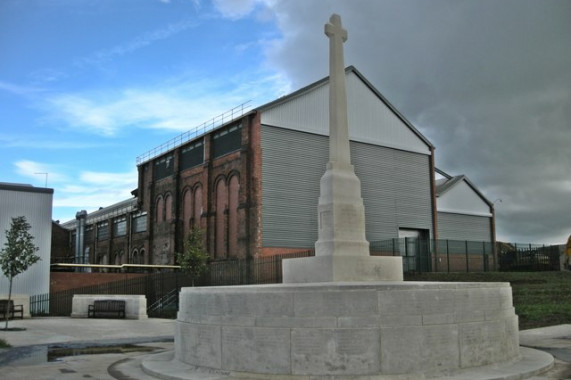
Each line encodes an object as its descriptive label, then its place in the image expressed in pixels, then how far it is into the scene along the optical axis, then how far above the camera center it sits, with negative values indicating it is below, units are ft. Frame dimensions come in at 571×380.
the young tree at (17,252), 71.05 +1.02
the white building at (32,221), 96.07 +6.94
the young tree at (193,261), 109.29 -0.48
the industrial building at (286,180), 128.67 +20.17
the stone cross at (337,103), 41.96 +11.80
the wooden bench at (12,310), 78.34 -7.42
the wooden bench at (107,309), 84.23 -7.61
